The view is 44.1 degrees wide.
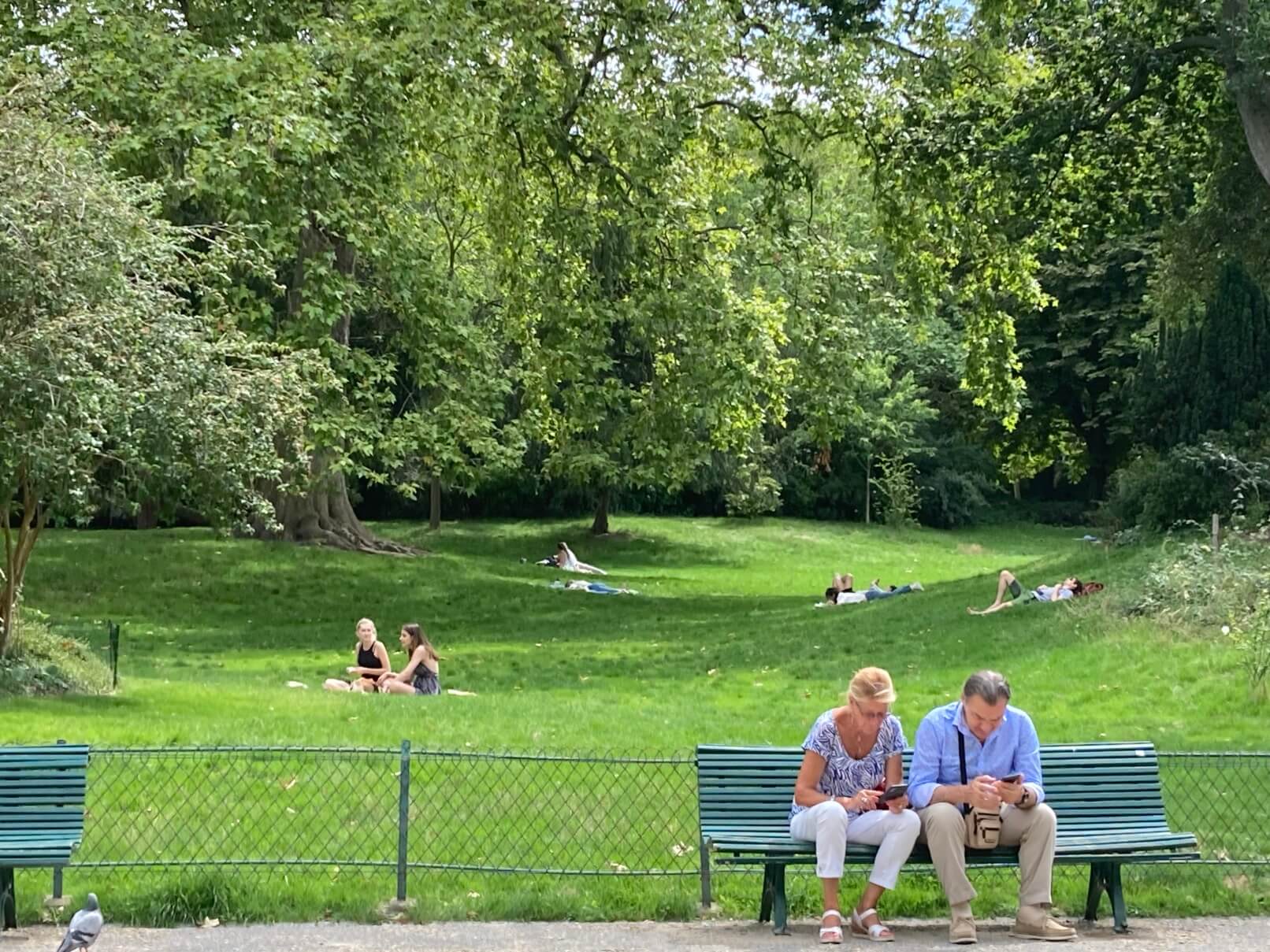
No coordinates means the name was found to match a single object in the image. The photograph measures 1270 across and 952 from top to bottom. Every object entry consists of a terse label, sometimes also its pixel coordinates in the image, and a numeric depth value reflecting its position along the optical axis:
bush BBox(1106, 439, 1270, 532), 23.64
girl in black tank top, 17.45
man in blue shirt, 7.36
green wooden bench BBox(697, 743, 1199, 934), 7.49
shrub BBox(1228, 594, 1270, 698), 14.46
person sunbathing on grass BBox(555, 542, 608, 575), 38.22
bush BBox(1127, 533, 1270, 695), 17.12
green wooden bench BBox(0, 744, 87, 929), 7.47
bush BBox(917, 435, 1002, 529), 58.25
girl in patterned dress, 16.97
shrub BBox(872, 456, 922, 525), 57.03
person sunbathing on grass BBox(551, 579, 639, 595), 32.22
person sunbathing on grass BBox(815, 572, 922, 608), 27.98
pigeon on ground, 5.91
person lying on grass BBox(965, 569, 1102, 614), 22.47
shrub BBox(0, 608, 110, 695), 14.88
